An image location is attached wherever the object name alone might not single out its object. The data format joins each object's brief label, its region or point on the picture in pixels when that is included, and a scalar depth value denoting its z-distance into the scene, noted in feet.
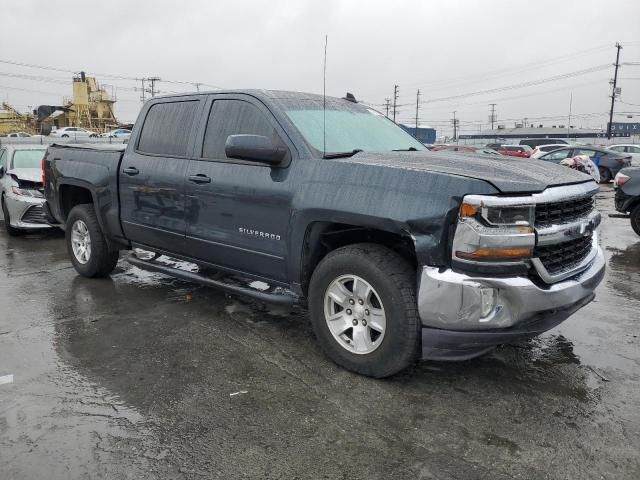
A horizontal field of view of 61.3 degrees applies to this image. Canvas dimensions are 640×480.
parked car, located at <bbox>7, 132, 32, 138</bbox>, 119.55
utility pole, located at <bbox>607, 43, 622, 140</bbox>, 190.85
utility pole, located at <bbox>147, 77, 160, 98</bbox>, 242.13
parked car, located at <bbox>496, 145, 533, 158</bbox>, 86.28
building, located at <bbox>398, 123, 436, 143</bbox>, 160.30
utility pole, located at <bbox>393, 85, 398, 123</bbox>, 291.73
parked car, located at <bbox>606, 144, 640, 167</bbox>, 85.07
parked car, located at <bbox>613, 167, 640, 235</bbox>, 27.66
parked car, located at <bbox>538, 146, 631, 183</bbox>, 68.74
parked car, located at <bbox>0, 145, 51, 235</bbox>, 27.78
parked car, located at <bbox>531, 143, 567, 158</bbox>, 76.43
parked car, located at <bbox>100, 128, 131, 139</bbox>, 121.63
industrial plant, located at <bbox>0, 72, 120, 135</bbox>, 134.51
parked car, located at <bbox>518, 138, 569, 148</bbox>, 121.06
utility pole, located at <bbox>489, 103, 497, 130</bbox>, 358.41
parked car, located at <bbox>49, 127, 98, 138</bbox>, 107.96
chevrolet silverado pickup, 9.87
